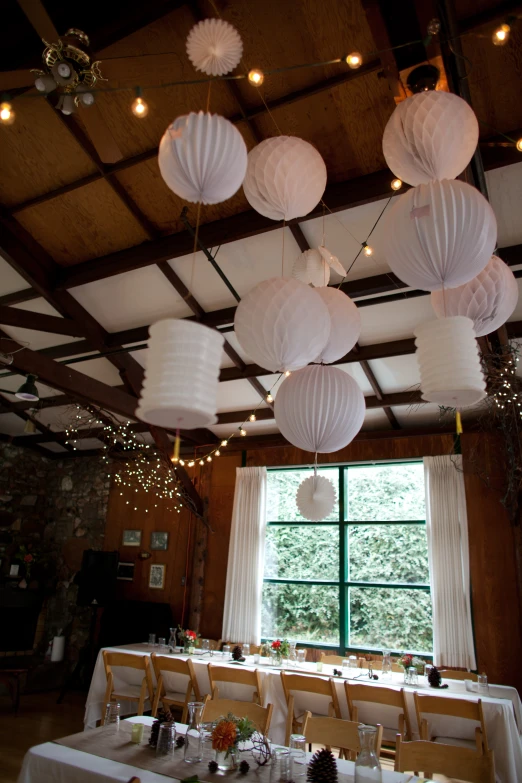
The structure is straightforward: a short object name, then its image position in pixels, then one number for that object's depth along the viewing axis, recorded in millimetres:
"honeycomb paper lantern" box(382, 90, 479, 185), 1971
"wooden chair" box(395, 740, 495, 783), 2680
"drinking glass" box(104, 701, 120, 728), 3141
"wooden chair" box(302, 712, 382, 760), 3146
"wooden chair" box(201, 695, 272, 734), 3373
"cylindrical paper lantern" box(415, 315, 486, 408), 1820
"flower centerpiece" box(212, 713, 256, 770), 2613
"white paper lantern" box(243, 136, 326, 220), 2277
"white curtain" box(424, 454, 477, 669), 6043
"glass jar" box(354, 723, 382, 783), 2293
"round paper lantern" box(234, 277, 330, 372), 2047
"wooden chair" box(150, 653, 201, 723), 5135
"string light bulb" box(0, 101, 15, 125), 2578
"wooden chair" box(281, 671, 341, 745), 4410
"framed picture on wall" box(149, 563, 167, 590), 8375
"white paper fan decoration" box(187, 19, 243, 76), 2070
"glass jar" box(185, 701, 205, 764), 2746
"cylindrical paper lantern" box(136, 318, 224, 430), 1460
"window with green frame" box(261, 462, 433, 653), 6684
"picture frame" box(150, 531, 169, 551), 8516
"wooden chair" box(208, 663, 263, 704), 4719
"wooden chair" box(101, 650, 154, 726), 5125
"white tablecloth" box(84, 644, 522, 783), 3893
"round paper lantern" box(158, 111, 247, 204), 1901
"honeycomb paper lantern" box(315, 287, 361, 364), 2594
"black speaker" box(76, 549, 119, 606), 8078
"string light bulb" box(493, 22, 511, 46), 2242
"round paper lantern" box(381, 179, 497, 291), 1945
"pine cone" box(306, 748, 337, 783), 2438
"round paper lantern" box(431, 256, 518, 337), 2264
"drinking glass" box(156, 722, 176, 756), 2818
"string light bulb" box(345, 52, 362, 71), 2377
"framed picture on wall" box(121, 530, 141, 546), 8805
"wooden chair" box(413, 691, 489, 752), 3783
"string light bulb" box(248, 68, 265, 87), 2381
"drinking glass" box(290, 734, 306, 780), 2578
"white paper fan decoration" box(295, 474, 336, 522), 3131
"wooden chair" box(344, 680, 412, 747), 4109
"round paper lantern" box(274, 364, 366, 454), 2416
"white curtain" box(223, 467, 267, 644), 7391
